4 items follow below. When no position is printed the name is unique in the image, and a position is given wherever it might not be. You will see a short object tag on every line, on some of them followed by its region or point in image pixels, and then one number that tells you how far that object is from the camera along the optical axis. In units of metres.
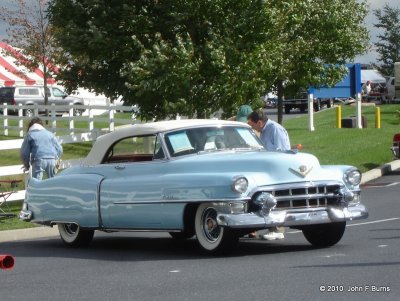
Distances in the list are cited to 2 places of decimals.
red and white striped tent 51.03
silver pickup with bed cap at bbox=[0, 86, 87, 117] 58.28
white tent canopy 85.69
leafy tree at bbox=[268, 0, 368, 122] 30.38
